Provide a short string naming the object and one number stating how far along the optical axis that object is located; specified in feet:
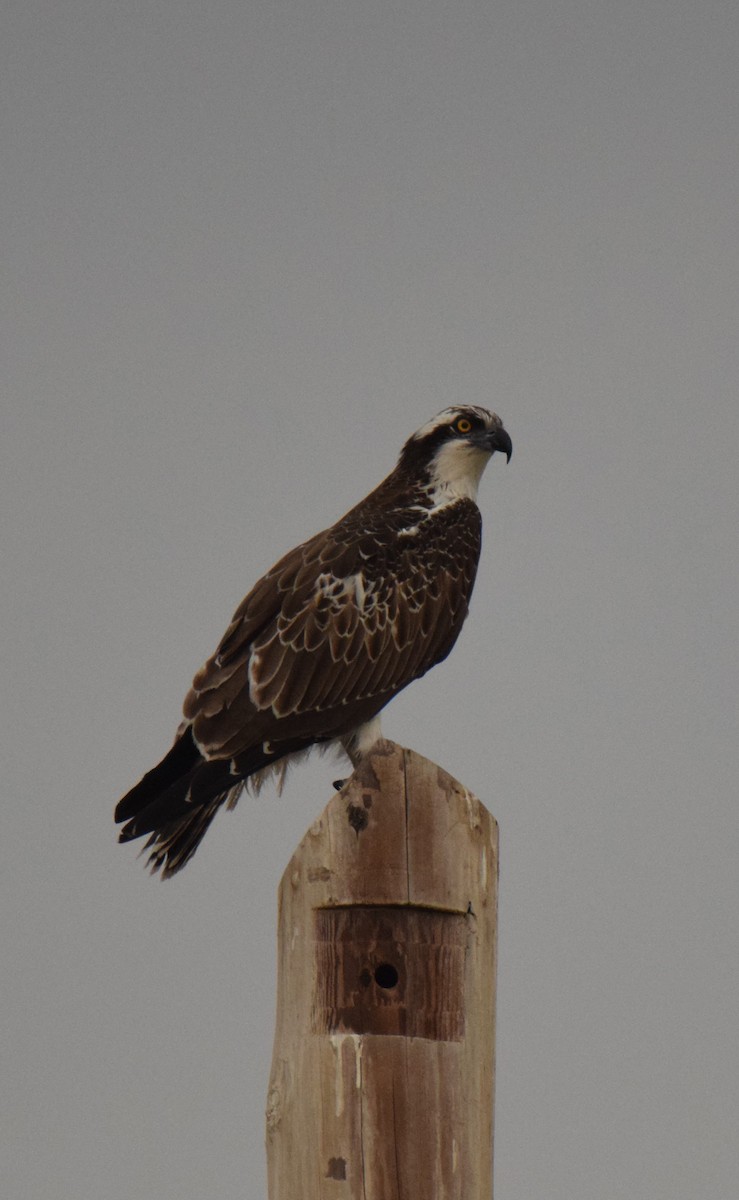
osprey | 44.19
